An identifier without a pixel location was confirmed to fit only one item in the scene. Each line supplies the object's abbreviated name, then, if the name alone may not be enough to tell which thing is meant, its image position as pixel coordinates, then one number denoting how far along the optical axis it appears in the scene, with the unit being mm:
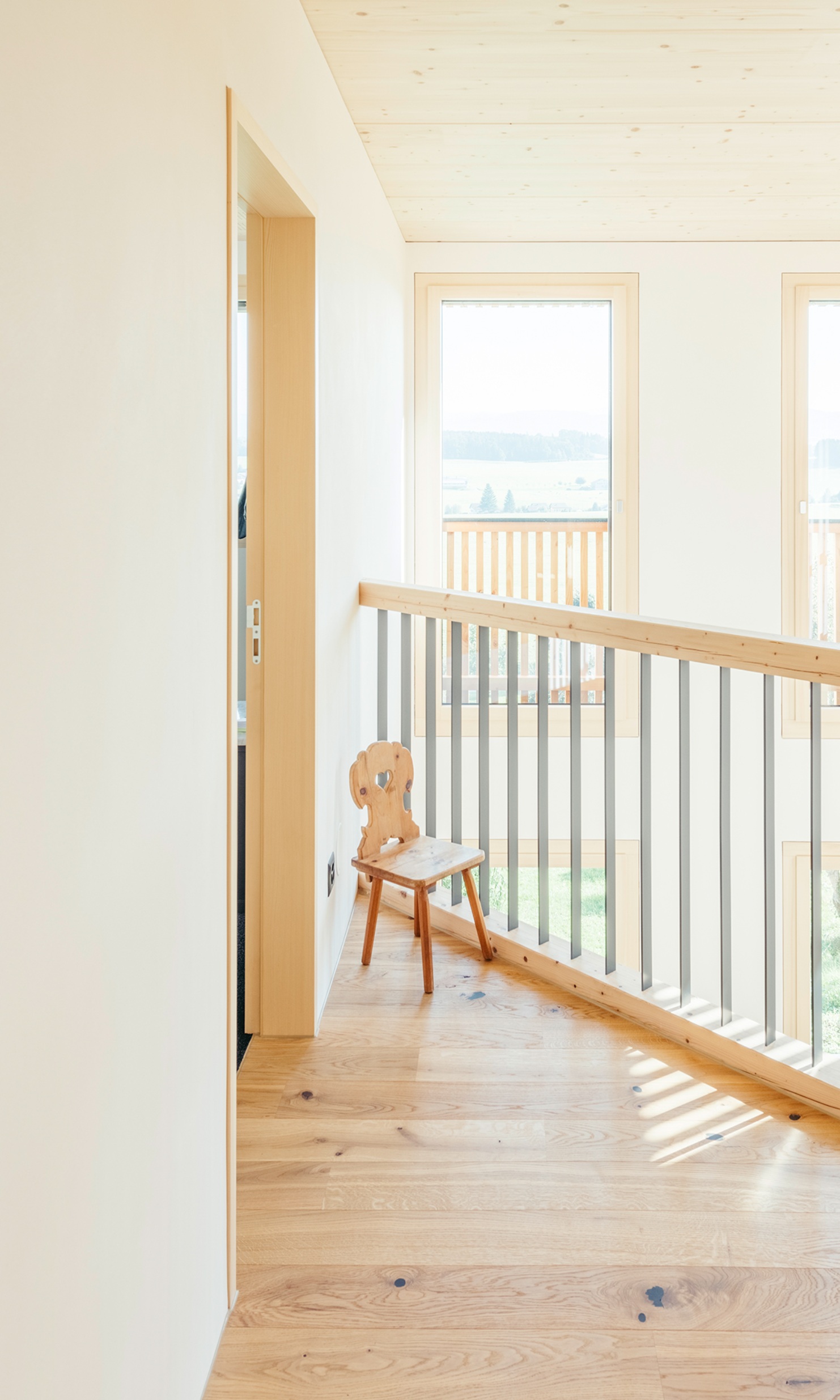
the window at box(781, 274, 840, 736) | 4422
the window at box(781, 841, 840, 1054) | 4434
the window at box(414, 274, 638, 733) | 4438
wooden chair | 2543
